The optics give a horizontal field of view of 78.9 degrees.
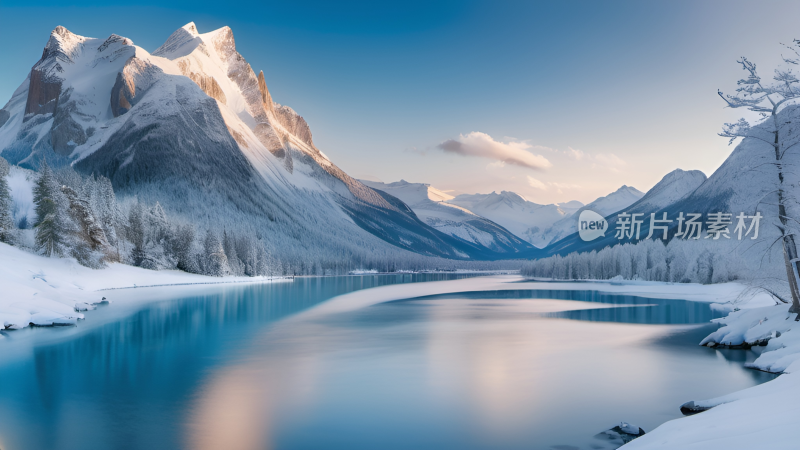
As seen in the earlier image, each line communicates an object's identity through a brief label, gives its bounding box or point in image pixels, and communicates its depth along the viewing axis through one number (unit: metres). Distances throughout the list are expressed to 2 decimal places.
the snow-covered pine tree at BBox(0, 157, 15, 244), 65.75
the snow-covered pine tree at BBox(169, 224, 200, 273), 107.19
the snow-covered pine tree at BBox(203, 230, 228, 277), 114.25
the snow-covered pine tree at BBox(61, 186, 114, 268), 71.25
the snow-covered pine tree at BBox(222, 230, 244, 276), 124.25
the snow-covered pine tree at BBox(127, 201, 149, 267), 99.19
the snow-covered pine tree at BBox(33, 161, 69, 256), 65.38
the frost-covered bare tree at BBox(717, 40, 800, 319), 26.44
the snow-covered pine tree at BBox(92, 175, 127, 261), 91.48
